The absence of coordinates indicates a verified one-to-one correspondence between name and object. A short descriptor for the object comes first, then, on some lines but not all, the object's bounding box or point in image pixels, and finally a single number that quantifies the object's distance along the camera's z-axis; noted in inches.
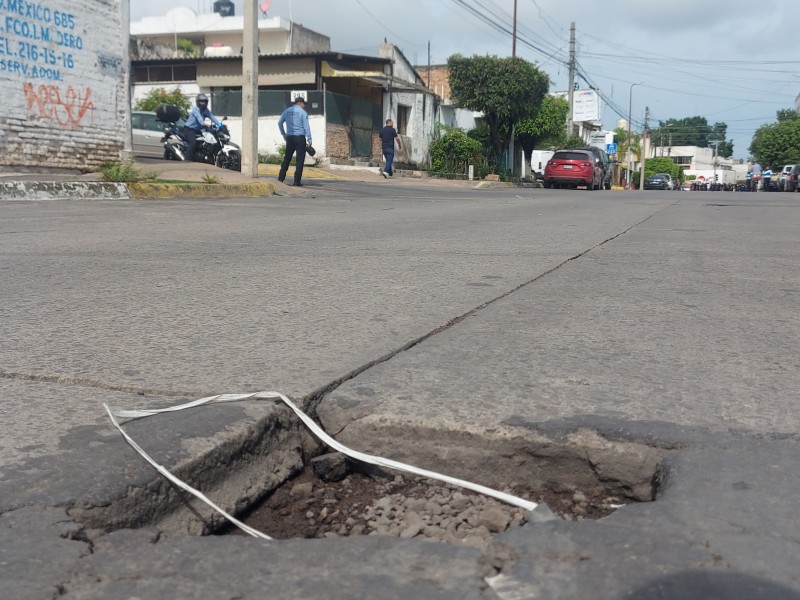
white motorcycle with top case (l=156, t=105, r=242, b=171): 696.4
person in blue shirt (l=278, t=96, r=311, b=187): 578.9
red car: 1115.9
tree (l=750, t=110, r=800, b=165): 2802.7
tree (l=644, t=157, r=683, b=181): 3501.5
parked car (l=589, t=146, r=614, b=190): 1214.9
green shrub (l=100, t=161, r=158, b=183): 486.0
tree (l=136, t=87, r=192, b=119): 1144.2
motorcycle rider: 669.9
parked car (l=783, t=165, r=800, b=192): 1421.0
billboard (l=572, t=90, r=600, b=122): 2282.7
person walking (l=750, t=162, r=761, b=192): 1722.2
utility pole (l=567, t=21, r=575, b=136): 1728.6
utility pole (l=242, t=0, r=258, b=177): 578.6
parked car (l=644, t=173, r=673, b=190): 1998.0
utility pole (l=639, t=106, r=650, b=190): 2573.3
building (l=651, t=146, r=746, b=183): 4504.7
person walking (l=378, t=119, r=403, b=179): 984.9
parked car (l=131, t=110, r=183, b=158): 847.7
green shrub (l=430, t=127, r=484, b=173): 1301.7
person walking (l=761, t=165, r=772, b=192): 1638.8
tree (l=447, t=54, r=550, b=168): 1346.0
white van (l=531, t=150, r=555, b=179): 1800.0
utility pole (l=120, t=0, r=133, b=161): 588.1
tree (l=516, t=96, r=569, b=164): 1535.4
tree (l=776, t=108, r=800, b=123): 3891.7
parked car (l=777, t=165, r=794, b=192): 1513.3
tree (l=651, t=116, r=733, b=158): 5098.4
